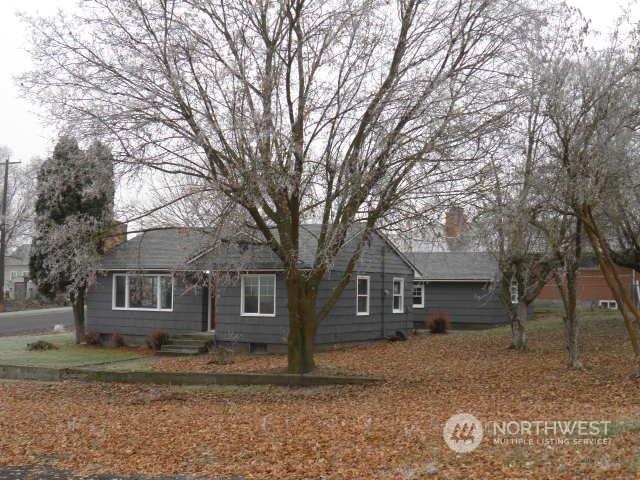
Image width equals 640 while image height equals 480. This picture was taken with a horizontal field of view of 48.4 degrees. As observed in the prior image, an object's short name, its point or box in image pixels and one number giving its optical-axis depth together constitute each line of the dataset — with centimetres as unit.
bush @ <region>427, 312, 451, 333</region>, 3158
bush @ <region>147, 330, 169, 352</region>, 2395
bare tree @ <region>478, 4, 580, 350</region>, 1350
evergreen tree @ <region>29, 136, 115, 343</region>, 1454
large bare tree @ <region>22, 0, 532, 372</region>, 1348
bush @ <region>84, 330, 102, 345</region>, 2600
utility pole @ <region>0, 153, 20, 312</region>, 4250
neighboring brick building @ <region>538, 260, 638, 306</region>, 3975
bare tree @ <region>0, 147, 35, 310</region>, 4330
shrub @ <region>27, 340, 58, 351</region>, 2459
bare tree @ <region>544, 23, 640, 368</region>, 1281
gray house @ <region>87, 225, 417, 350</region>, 2295
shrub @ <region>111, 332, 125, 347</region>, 2572
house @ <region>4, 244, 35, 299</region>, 5177
